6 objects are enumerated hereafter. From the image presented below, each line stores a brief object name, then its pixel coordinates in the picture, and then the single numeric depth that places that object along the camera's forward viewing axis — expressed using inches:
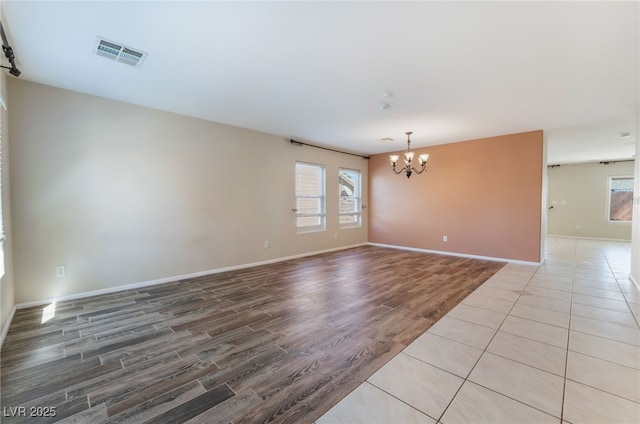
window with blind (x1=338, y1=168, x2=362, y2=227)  273.3
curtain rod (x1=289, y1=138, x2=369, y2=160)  216.8
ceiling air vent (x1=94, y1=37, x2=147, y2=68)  90.1
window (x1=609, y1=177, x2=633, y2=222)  307.6
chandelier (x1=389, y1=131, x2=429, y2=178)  198.8
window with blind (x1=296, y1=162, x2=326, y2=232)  230.8
